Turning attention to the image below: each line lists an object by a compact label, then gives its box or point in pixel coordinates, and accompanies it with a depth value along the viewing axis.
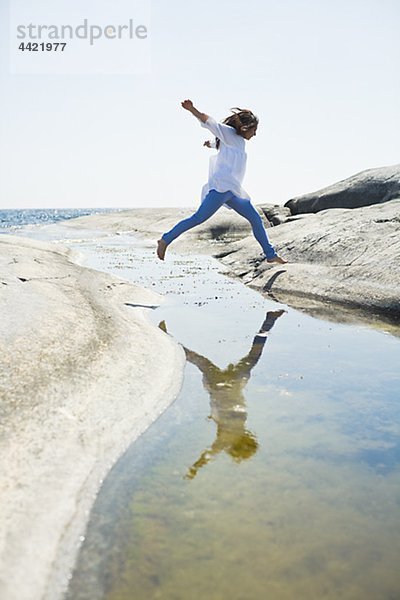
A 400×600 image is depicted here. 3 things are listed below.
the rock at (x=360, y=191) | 16.17
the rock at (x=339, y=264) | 6.53
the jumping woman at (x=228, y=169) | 7.19
